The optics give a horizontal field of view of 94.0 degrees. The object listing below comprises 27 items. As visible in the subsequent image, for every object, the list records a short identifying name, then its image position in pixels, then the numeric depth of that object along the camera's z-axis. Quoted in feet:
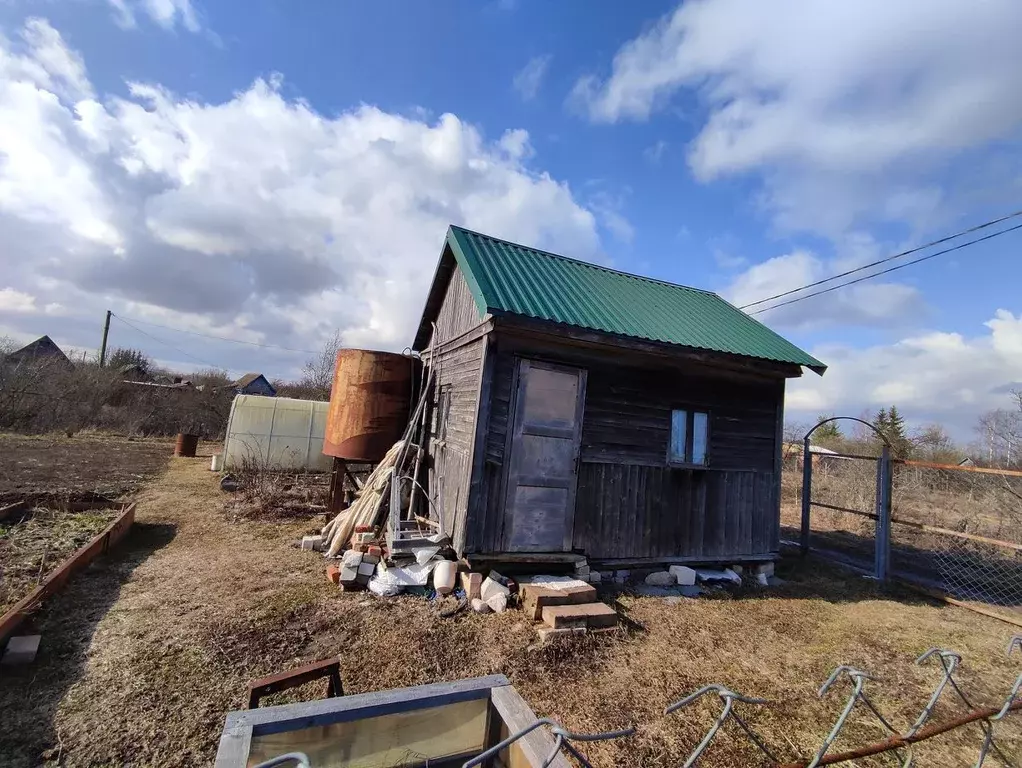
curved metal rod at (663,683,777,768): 5.16
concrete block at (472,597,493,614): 17.10
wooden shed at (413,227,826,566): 19.45
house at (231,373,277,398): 118.54
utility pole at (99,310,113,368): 88.56
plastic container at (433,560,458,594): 18.13
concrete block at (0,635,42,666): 11.65
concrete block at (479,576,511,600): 17.58
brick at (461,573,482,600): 17.85
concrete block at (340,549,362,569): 18.45
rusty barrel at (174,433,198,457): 54.03
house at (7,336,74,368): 74.76
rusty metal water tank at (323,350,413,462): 29.22
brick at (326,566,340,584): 18.54
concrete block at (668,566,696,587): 21.53
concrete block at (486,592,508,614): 17.15
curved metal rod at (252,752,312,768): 4.26
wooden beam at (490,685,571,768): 6.43
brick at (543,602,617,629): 15.70
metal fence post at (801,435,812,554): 27.41
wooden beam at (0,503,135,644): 12.69
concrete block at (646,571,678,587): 21.45
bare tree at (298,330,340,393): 91.69
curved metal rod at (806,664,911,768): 5.65
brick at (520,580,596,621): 16.65
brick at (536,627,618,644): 15.14
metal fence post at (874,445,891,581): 23.47
